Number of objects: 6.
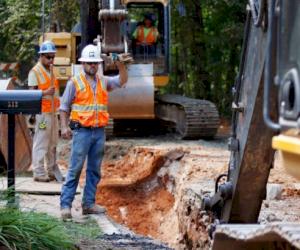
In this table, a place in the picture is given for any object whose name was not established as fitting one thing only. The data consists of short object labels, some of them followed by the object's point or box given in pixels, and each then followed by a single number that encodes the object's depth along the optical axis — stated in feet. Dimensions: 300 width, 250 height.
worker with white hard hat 37.85
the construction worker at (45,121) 49.53
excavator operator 76.19
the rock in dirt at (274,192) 38.97
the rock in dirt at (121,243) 31.28
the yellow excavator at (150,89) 72.64
